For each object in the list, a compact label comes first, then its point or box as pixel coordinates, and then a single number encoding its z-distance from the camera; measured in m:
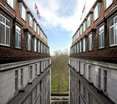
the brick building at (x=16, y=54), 4.95
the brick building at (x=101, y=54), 5.12
